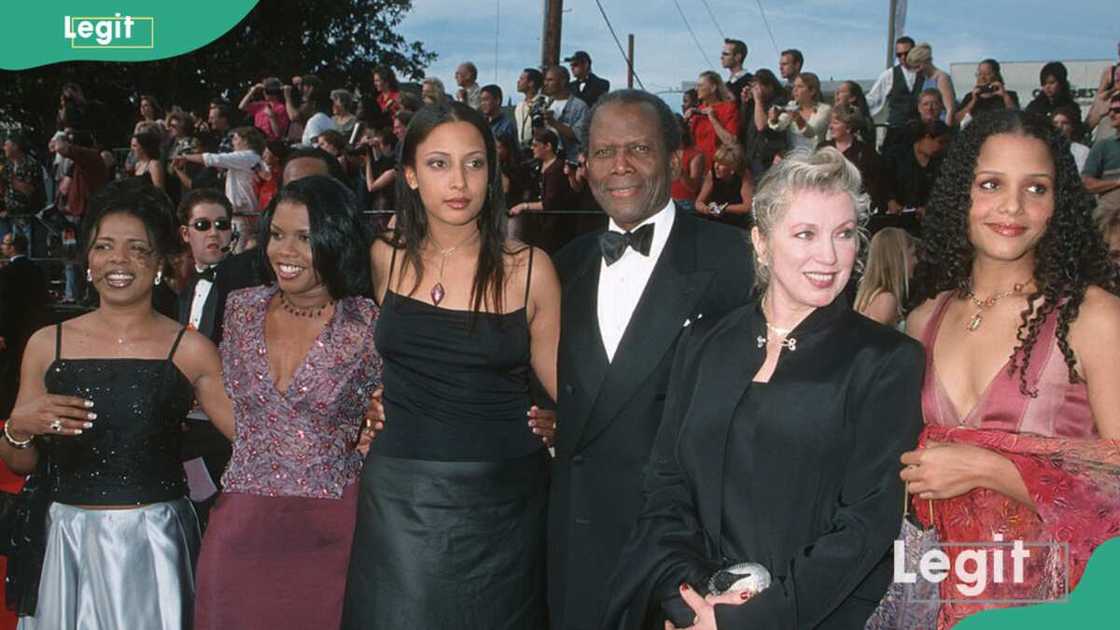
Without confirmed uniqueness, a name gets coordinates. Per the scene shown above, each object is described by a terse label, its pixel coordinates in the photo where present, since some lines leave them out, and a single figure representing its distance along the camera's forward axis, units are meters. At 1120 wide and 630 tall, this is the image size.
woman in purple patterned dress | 3.35
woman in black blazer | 2.41
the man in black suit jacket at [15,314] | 7.56
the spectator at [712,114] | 9.22
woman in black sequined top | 3.42
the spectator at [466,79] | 11.38
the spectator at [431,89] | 10.55
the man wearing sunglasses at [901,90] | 9.26
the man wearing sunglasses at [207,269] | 4.45
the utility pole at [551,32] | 14.05
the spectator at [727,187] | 8.43
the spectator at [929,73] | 9.09
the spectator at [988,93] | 8.55
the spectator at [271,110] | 12.44
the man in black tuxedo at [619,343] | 3.25
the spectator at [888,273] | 5.38
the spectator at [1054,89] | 8.27
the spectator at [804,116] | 8.68
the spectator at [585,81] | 10.75
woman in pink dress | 2.49
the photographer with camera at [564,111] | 9.80
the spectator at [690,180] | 8.61
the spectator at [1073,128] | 7.94
